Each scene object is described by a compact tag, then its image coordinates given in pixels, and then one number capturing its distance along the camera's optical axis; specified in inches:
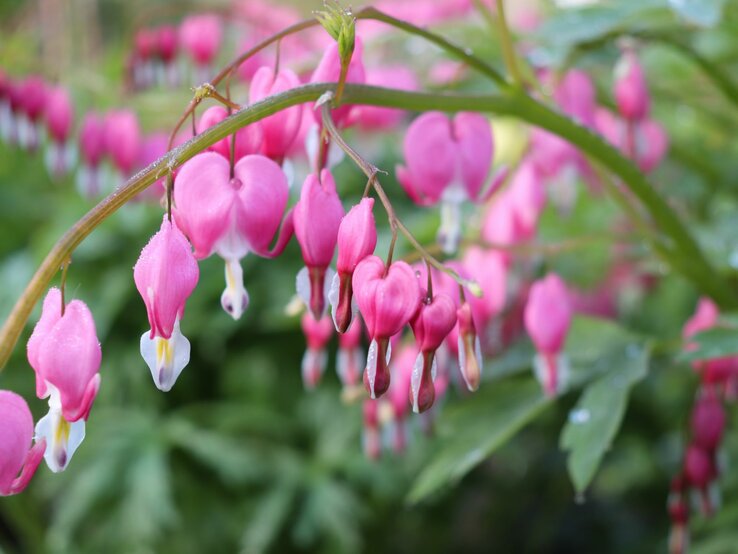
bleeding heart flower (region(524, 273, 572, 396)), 15.5
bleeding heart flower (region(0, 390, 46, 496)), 10.2
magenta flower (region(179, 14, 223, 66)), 29.6
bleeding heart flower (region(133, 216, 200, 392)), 10.5
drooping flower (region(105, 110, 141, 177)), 25.3
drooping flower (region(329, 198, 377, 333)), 10.8
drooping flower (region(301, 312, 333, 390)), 15.9
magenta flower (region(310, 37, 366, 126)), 12.1
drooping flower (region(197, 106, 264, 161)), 11.5
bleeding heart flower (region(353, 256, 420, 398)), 10.6
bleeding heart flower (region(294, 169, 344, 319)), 11.2
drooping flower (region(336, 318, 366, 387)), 16.2
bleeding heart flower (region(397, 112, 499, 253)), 13.5
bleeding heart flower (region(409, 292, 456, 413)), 10.7
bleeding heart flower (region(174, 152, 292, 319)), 11.0
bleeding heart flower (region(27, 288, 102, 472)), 10.4
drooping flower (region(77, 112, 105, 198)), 25.1
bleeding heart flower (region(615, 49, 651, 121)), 17.1
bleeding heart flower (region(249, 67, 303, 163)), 11.8
